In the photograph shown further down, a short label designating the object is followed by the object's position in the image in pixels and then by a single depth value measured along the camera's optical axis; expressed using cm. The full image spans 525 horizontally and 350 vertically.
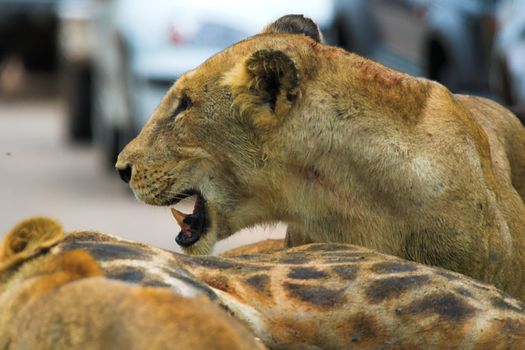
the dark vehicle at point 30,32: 2294
